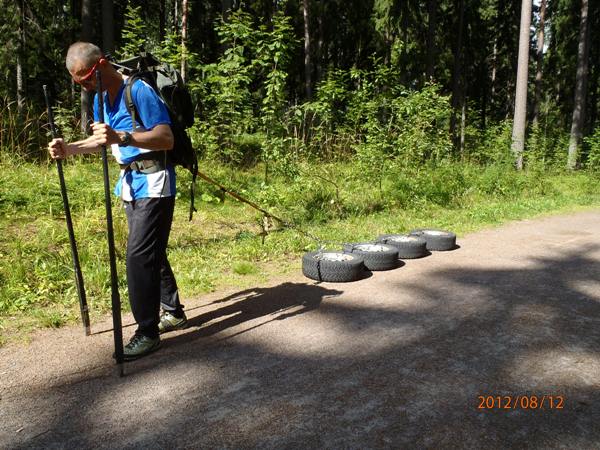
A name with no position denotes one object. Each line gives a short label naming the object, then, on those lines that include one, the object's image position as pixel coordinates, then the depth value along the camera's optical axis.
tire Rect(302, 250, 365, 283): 5.37
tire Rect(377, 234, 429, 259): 6.48
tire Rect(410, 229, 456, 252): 6.91
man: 3.07
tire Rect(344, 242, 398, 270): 5.86
